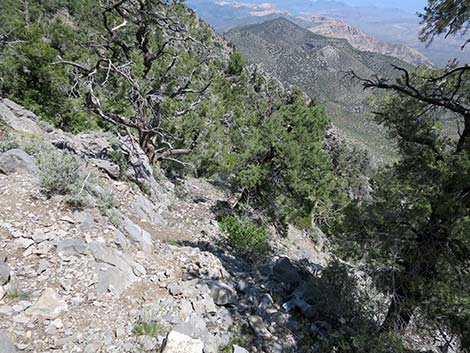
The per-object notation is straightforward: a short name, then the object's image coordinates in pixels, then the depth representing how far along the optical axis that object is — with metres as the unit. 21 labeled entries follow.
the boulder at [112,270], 4.83
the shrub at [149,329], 4.25
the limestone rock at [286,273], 7.67
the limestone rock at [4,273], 4.16
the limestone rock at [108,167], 9.11
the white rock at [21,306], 3.94
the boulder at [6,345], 3.36
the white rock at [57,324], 3.96
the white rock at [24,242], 4.85
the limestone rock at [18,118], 9.14
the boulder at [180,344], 3.91
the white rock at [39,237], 4.98
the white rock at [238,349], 4.56
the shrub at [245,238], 8.95
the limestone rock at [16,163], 6.28
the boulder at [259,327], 5.42
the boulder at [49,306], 4.04
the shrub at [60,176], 5.93
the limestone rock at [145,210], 8.48
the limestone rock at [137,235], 6.45
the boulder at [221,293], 5.62
